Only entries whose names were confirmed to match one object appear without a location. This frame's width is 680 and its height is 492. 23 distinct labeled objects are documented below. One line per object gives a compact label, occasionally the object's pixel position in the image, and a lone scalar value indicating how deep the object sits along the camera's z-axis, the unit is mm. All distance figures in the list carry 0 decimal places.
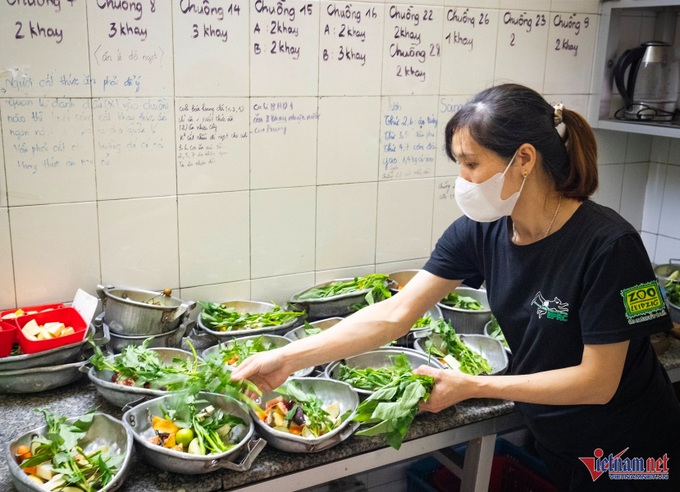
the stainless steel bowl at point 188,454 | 1602
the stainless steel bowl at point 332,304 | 2451
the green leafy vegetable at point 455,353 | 2166
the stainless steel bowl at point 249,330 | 2246
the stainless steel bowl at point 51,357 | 1911
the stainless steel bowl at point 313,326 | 2301
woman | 1625
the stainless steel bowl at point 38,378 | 1914
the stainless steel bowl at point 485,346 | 2240
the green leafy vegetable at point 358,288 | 2508
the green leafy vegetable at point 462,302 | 2566
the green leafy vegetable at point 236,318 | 2316
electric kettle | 2979
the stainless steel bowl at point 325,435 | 1724
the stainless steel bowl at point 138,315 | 2162
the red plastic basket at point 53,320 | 1942
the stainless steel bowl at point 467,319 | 2457
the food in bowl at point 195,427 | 1672
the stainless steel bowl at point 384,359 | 2146
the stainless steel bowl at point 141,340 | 2150
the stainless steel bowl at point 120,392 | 1840
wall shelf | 3066
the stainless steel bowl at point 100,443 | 1503
